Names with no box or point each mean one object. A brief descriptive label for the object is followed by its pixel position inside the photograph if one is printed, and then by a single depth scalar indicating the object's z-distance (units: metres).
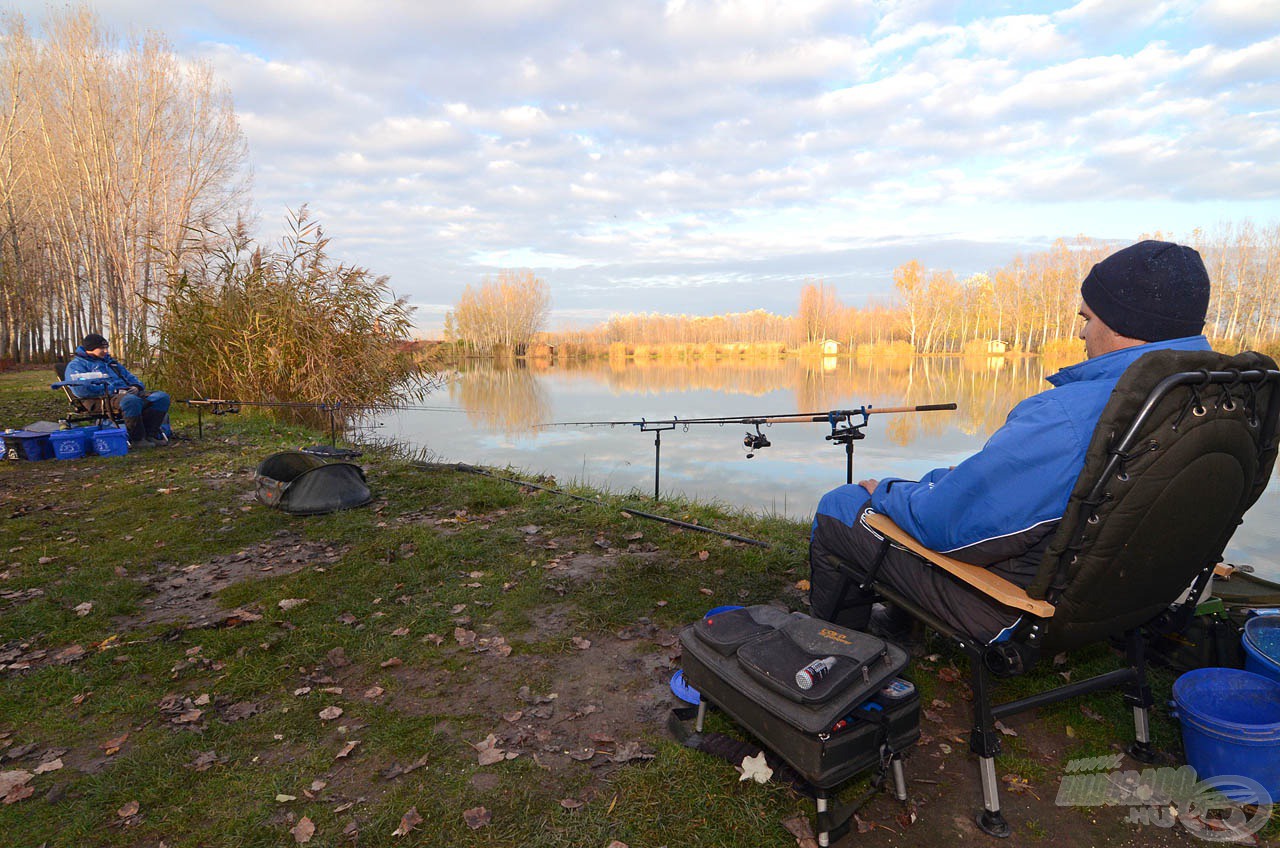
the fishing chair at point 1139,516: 1.73
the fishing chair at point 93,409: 8.75
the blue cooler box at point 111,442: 8.07
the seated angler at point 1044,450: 1.89
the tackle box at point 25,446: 7.71
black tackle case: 1.83
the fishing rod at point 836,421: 3.90
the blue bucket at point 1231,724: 1.96
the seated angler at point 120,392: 8.69
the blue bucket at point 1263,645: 2.31
